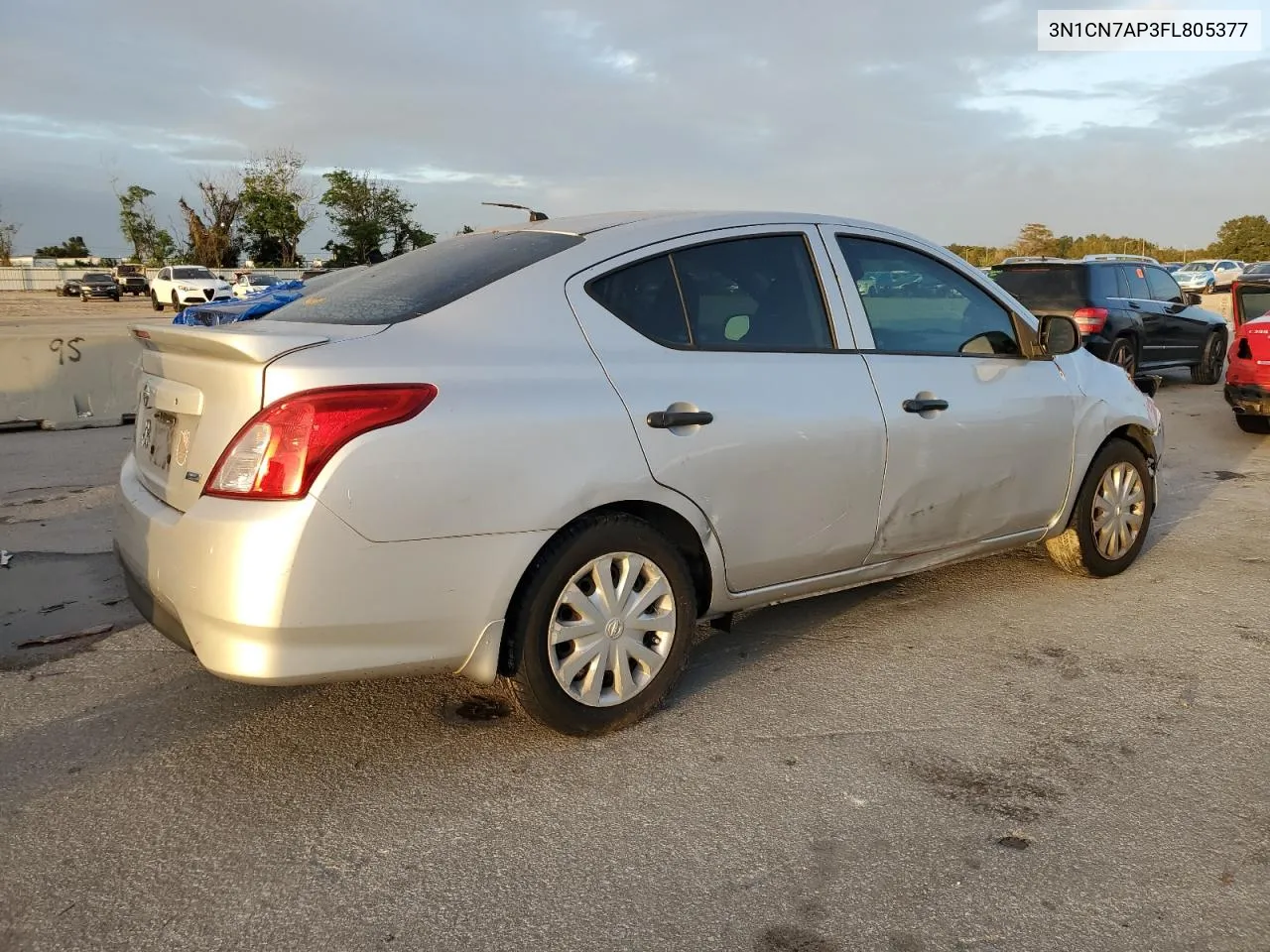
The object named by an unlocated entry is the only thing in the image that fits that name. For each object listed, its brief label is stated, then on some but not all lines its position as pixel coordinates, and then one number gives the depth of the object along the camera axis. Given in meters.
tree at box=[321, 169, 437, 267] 66.75
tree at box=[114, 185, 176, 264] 68.81
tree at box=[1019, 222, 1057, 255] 62.31
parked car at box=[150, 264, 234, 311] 36.69
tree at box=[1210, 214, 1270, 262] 66.50
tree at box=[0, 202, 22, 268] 73.05
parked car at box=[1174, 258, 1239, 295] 40.28
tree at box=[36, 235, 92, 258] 83.31
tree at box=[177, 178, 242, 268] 68.19
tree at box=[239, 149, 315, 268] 66.31
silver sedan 2.75
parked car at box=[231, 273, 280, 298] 37.38
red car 8.63
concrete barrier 9.41
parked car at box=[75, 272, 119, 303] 46.91
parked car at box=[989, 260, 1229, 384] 11.95
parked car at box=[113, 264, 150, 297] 48.56
